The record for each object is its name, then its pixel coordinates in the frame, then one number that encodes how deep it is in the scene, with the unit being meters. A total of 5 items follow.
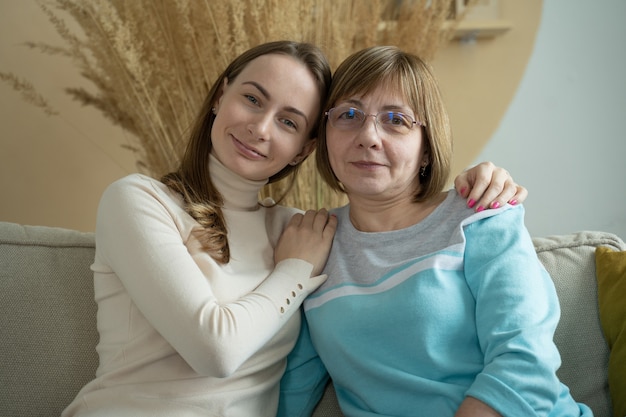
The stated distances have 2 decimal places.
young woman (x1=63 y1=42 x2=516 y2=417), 1.10
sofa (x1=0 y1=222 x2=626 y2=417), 1.28
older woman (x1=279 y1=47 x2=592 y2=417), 1.07
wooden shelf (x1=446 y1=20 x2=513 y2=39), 2.15
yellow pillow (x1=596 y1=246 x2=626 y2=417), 1.26
